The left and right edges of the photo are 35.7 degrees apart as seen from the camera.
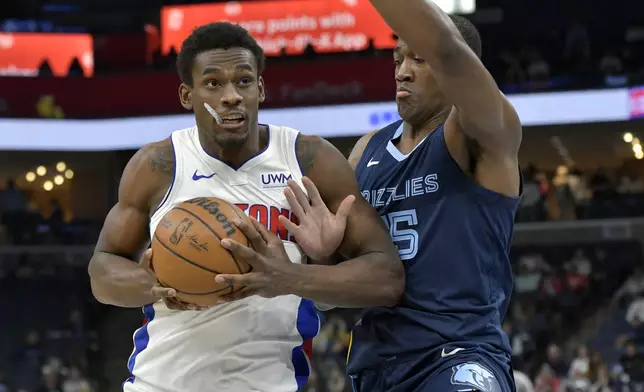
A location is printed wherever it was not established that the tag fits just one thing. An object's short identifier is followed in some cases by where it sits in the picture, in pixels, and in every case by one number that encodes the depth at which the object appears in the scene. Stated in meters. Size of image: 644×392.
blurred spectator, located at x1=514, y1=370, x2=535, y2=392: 7.13
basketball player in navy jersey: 3.58
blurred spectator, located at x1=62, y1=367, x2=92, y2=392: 15.33
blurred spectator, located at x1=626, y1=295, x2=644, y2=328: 14.51
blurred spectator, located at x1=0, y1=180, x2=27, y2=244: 18.62
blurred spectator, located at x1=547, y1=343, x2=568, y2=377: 13.62
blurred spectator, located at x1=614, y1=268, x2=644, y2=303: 15.14
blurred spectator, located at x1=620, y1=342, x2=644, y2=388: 13.10
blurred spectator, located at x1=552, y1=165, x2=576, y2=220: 17.05
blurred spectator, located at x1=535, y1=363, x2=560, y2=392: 13.02
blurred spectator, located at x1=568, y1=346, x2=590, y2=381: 13.07
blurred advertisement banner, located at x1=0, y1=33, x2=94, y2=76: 20.20
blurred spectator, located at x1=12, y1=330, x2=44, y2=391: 15.84
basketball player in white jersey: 3.64
